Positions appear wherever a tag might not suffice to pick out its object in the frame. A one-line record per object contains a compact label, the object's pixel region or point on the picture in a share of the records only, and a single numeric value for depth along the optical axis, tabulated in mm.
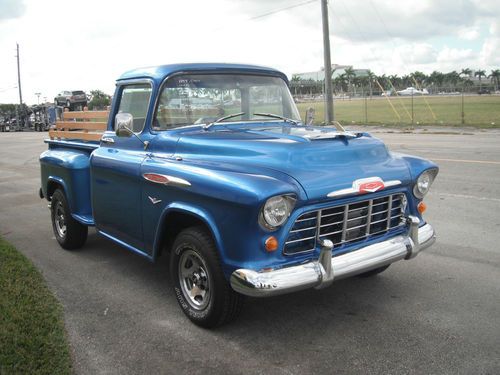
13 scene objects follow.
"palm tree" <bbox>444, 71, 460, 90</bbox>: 103762
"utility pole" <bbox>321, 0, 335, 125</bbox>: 24328
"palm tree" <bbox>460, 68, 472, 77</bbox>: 112625
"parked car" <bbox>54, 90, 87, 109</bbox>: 38034
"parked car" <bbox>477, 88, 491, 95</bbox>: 54888
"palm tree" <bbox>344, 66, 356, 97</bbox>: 82094
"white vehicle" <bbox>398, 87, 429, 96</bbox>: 73500
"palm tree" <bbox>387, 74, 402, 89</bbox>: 90025
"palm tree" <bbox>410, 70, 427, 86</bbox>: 102444
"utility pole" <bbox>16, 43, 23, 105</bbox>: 64312
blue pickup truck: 3273
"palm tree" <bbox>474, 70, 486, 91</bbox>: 111712
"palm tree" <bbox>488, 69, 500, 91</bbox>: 93000
